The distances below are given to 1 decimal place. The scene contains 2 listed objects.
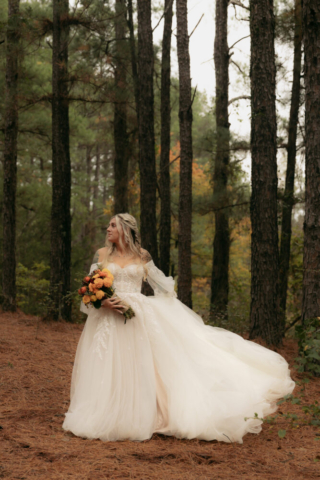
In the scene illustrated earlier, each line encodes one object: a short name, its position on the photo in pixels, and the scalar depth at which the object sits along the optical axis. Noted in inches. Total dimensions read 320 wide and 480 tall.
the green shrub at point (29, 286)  594.9
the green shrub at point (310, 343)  207.5
